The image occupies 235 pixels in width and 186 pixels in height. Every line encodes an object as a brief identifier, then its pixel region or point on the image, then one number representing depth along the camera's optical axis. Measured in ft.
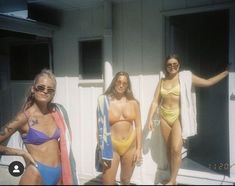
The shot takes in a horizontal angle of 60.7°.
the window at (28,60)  13.73
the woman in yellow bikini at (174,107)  9.63
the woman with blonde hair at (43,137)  6.16
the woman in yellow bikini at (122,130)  8.81
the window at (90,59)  12.37
